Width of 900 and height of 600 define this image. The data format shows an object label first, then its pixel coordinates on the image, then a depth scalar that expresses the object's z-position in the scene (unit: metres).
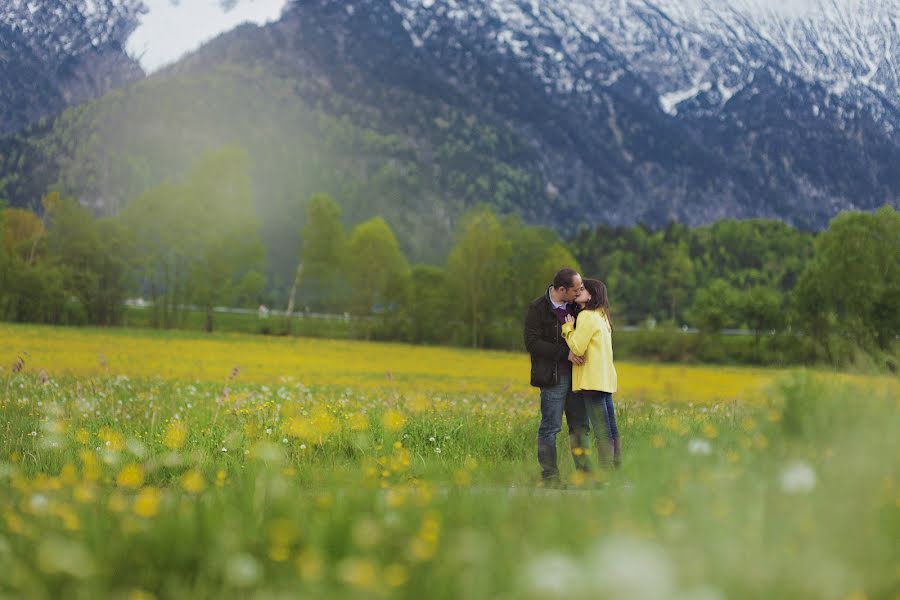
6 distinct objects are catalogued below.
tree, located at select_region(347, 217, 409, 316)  72.19
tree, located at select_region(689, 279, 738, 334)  77.19
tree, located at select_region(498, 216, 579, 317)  71.25
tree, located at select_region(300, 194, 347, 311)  72.50
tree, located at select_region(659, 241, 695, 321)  118.69
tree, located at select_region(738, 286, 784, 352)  74.50
